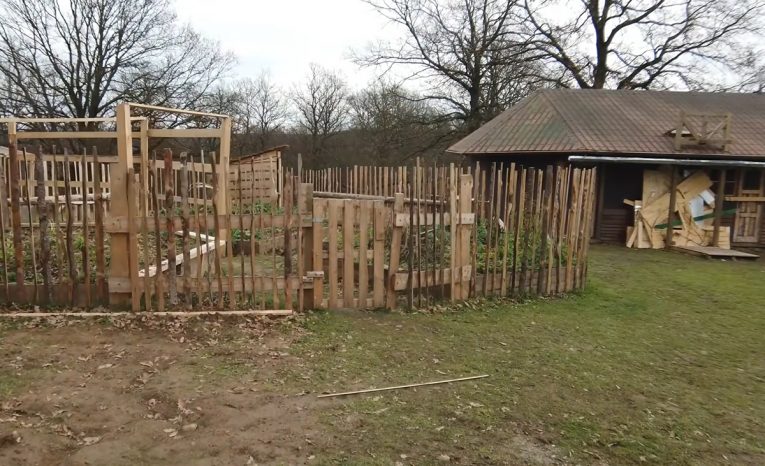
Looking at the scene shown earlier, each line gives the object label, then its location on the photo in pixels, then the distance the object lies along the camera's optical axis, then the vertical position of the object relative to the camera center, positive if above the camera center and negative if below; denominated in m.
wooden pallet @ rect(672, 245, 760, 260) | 12.46 -1.47
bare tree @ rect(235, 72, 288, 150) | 36.97 +5.26
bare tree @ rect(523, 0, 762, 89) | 24.34 +7.38
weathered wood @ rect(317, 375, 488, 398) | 3.78 -1.56
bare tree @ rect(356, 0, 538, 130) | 25.89 +6.65
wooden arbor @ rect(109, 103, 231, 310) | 5.06 -0.63
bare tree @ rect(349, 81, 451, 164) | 28.00 +3.70
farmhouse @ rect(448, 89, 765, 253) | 14.16 +0.82
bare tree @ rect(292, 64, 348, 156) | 39.97 +6.00
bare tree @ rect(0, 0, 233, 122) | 24.14 +5.54
